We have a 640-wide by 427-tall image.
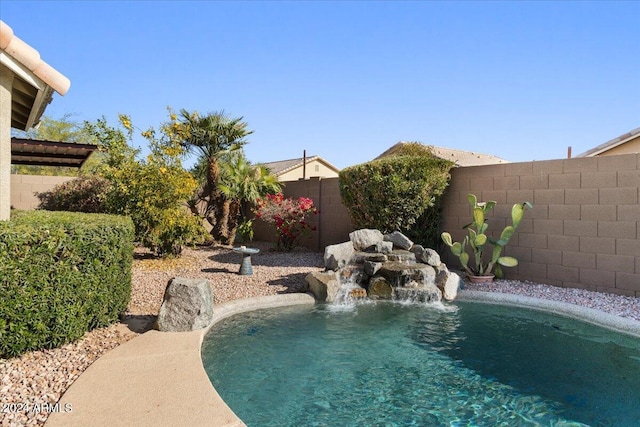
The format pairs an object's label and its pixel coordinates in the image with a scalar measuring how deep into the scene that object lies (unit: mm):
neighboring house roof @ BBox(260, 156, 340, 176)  25547
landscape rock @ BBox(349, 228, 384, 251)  8055
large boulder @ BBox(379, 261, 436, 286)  6973
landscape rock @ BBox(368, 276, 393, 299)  7008
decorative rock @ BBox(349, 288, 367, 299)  6945
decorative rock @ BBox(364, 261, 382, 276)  7199
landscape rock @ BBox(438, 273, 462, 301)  6832
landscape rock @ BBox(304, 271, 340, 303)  6637
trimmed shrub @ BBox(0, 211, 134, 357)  3440
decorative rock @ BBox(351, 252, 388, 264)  7492
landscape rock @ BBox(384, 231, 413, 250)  7996
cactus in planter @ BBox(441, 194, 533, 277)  7250
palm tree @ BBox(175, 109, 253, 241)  10797
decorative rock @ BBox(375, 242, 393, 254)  7824
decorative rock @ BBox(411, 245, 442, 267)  7402
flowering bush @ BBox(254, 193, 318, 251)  10953
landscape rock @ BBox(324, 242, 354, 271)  7488
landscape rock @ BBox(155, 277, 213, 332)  4578
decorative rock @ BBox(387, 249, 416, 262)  7516
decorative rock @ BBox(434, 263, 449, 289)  6915
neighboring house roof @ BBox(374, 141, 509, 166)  18480
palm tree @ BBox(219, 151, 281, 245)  11570
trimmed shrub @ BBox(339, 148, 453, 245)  8266
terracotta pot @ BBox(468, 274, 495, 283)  7480
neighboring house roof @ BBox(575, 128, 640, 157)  12156
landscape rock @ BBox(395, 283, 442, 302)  6754
